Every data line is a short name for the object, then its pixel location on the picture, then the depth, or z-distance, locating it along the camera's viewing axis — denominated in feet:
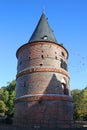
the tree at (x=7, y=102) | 112.82
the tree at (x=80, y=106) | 132.46
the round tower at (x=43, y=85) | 66.74
